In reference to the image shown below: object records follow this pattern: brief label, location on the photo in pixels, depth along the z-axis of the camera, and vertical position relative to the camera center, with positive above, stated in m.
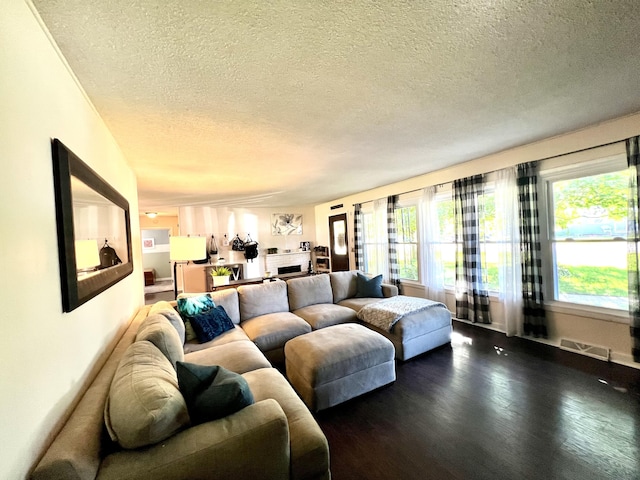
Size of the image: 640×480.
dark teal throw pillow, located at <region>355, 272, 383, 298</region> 3.89 -0.77
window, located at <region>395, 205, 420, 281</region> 4.72 -0.12
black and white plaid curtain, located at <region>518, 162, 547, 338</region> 3.05 -0.28
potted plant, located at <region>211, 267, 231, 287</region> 3.88 -0.51
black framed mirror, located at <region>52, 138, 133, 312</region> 1.12 +0.12
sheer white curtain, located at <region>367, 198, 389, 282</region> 5.28 -0.10
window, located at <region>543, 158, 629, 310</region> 2.56 -0.09
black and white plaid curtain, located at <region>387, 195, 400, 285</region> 5.04 -0.01
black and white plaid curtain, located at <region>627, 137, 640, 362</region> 2.38 -0.21
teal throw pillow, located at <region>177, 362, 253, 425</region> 1.14 -0.68
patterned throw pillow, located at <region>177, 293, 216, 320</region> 2.62 -0.64
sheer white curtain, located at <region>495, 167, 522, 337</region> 3.22 -0.29
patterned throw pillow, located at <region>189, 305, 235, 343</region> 2.52 -0.81
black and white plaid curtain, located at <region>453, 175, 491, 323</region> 3.64 -0.33
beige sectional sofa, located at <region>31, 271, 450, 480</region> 0.90 -0.77
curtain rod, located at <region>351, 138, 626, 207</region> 2.53 +0.80
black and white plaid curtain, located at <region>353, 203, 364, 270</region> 5.93 +0.01
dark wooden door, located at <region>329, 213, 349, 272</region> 6.50 -0.12
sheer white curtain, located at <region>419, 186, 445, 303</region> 4.23 -0.26
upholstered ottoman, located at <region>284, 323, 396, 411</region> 2.01 -1.06
